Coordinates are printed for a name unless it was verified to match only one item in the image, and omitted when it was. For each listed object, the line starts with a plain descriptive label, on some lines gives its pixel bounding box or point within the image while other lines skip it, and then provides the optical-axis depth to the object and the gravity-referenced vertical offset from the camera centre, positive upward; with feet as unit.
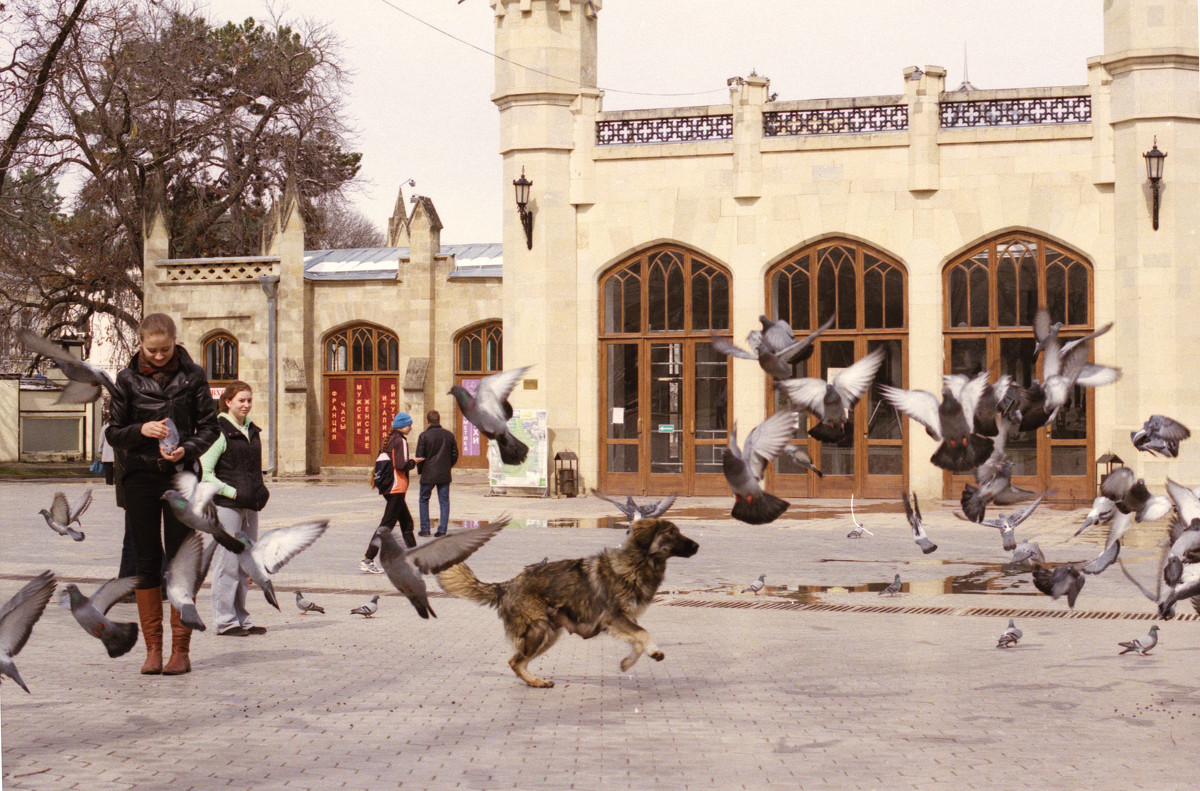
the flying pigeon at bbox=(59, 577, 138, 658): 21.53 -3.41
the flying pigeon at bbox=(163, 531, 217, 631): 22.54 -2.68
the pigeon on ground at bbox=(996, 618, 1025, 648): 29.40 -5.07
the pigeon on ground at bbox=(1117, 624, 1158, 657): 27.45 -4.93
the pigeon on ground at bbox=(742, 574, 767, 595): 38.22 -4.93
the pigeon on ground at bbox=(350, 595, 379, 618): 33.86 -4.93
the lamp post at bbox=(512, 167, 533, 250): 80.53 +13.93
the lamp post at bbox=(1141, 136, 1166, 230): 69.67 +13.75
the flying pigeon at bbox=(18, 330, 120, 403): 18.90 +0.82
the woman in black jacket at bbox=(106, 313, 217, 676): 25.00 -0.26
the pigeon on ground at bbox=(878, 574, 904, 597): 37.47 -5.05
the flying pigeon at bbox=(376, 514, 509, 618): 19.77 -2.10
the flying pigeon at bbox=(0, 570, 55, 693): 19.19 -2.88
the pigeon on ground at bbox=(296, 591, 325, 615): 32.88 -4.70
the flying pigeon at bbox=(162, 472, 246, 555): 20.98 -1.30
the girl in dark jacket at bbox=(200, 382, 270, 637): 31.37 -1.57
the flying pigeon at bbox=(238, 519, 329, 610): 22.70 -2.23
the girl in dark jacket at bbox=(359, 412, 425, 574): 45.55 -1.95
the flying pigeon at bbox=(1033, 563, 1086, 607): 24.50 -3.17
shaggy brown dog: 24.81 -3.43
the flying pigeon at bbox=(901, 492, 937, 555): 24.49 -2.24
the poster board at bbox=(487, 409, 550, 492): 81.00 -1.93
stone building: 72.18 +10.49
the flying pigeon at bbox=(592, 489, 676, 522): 25.96 -1.89
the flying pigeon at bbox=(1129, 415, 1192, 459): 22.71 -0.35
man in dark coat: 53.62 -1.53
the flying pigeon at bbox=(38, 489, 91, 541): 39.58 -3.19
